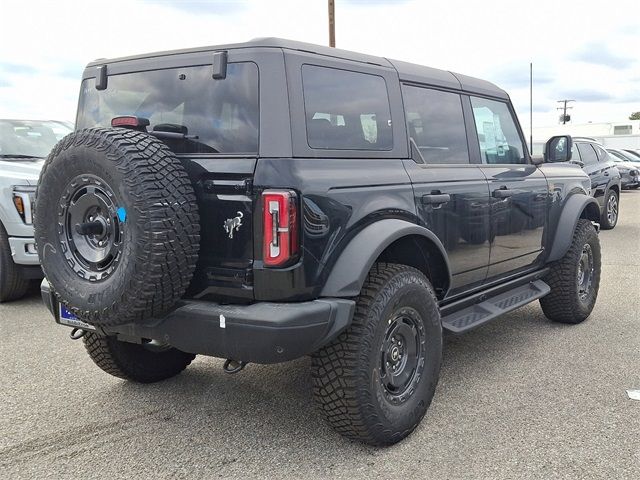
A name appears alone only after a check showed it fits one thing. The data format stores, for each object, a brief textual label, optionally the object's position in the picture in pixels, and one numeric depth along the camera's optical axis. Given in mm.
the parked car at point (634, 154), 23397
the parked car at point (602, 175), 11500
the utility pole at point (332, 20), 16984
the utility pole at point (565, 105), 51881
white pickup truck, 5828
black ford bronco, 2695
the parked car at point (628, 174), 16969
